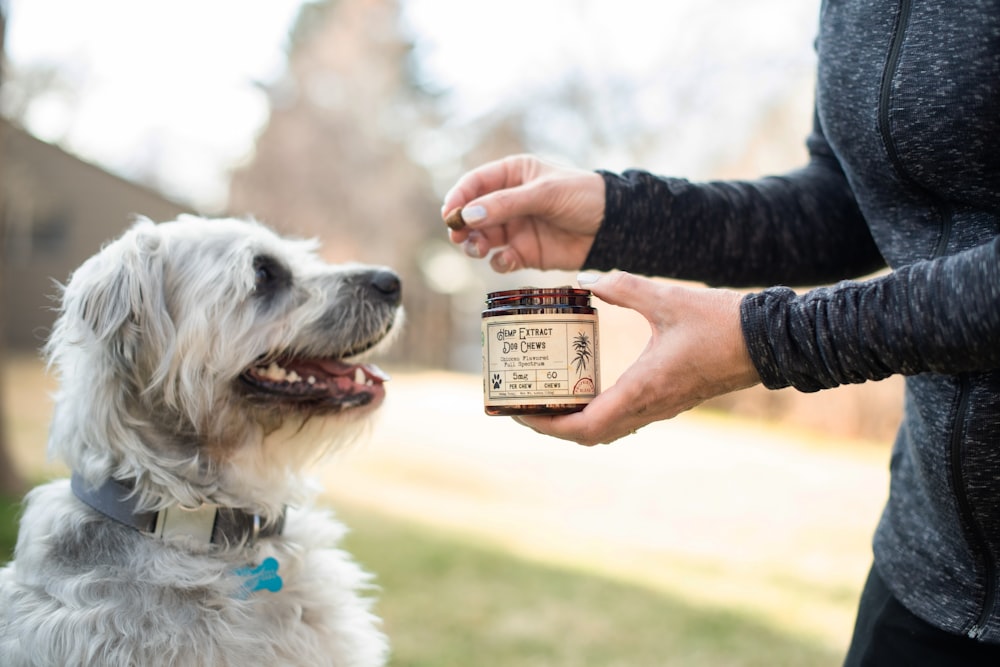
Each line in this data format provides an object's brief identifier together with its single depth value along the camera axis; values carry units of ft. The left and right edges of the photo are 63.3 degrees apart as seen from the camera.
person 4.21
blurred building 18.25
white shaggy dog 6.06
